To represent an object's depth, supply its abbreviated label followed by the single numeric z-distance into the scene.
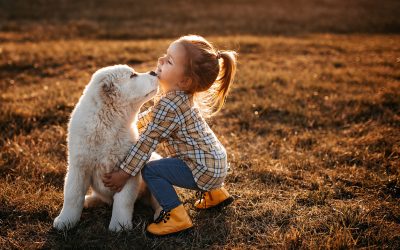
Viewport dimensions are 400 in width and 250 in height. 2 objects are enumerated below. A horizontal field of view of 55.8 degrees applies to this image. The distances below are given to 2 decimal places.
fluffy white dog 3.18
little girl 3.26
